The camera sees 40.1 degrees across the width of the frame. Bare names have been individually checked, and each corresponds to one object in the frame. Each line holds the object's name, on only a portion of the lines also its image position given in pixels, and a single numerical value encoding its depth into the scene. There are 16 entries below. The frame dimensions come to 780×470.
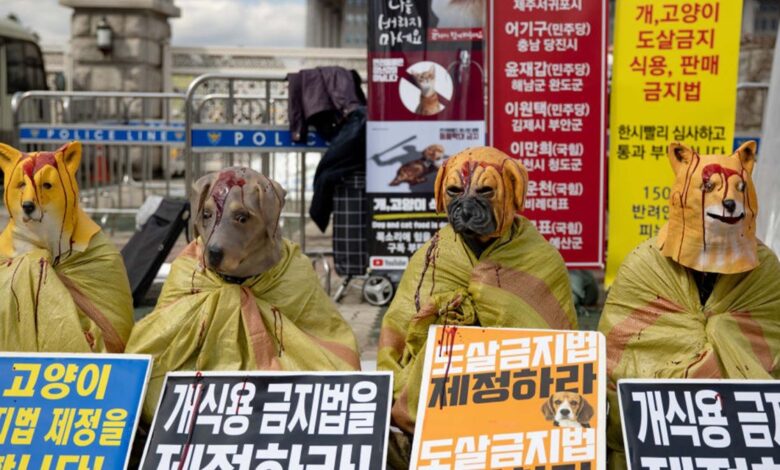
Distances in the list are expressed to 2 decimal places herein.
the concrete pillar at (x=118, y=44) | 16.53
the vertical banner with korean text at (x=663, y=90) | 6.21
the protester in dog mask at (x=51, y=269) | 3.99
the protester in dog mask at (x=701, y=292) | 3.72
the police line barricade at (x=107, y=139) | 10.46
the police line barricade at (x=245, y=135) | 7.87
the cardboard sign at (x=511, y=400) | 3.34
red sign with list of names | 6.49
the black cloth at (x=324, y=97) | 7.42
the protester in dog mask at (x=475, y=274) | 3.89
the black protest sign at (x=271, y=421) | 3.43
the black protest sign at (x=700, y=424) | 3.33
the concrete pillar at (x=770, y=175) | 6.48
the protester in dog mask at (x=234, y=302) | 3.84
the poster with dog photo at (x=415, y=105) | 6.75
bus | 17.20
